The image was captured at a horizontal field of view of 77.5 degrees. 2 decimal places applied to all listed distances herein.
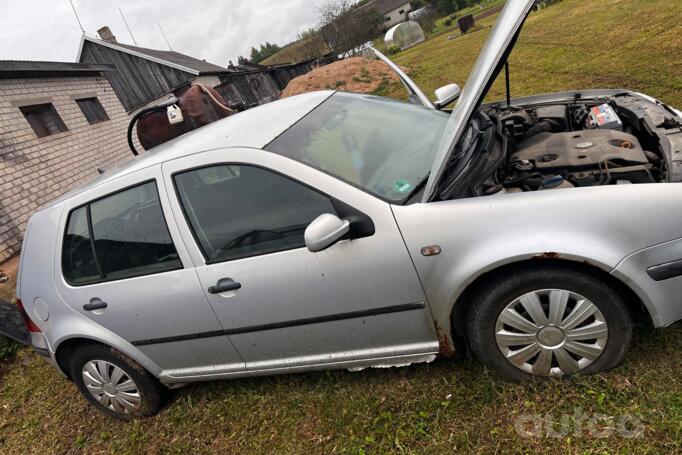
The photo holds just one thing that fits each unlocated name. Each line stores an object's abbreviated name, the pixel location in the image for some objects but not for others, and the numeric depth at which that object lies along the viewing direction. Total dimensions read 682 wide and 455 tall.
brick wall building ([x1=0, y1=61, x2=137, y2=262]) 8.48
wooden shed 20.42
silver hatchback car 1.80
